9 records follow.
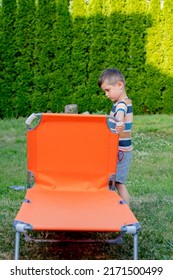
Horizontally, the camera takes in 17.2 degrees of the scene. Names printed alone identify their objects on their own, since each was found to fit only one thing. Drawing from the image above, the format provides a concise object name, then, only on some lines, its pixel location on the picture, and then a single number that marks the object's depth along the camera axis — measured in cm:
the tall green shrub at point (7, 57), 1139
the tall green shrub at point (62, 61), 1155
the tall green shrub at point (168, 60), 1202
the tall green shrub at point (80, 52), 1166
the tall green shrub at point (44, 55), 1148
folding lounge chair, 444
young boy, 464
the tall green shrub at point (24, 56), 1145
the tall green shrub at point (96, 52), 1171
